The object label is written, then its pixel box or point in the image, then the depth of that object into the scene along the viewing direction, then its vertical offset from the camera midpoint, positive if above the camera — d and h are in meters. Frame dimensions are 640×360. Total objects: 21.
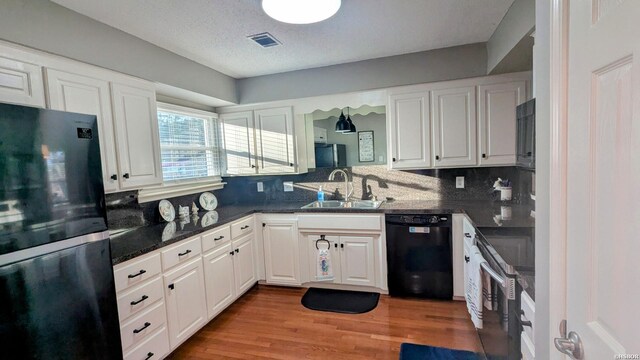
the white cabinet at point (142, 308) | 1.78 -0.87
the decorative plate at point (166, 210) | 2.83 -0.38
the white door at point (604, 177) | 0.60 -0.06
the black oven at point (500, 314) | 1.31 -0.78
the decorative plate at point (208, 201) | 3.37 -0.37
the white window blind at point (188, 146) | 3.04 +0.26
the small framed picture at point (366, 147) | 3.41 +0.16
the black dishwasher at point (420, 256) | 2.71 -0.91
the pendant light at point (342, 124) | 3.41 +0.43
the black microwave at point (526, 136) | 1.65 +0.10
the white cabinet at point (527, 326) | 1.12 -0.68
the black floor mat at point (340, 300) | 2.74 -1.34
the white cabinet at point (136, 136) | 2.18 +0.28
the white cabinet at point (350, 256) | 2.94 -0.95
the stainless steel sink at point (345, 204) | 3.23 -0.48
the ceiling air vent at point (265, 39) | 2.33 +1.02
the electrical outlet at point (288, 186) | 3.75 -0.27
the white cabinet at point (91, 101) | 1.77 +0.47
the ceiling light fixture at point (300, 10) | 1.65 +0.88
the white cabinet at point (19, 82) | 1.53 +0.52
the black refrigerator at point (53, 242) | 1.18 -0.29
